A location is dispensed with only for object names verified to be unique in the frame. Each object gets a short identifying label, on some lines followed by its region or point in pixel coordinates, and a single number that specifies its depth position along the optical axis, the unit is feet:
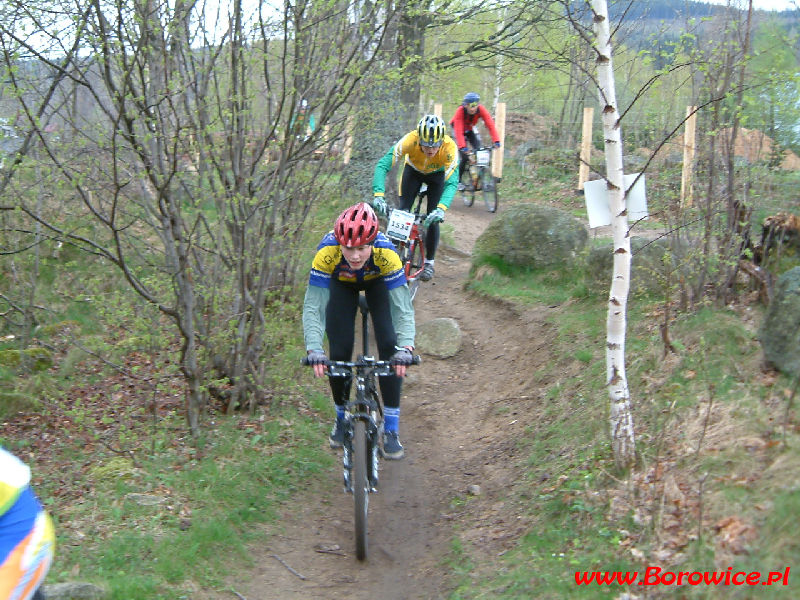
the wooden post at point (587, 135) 57.41
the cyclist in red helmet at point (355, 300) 16.14
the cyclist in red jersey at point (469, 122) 42.73
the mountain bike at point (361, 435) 15.48
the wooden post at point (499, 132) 63.21
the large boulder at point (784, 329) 15.81
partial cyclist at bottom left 7.38
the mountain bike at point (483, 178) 46.81
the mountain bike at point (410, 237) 27.68
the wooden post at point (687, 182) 21.90
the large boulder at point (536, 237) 32.73
